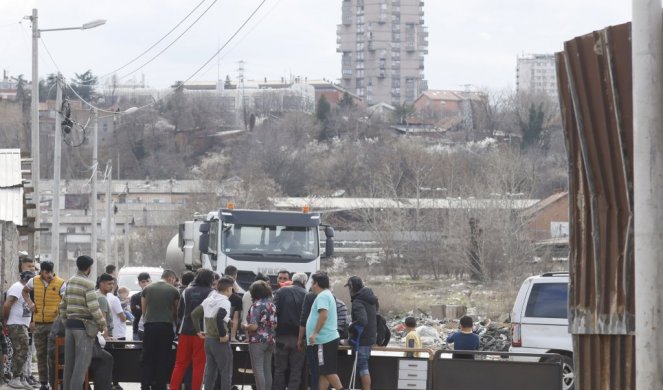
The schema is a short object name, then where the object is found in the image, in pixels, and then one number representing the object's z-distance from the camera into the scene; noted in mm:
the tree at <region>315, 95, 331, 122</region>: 189000
